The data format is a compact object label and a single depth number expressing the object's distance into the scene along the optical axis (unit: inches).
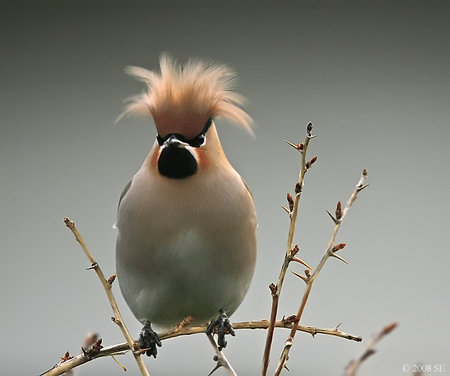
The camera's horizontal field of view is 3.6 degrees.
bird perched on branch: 140.6
